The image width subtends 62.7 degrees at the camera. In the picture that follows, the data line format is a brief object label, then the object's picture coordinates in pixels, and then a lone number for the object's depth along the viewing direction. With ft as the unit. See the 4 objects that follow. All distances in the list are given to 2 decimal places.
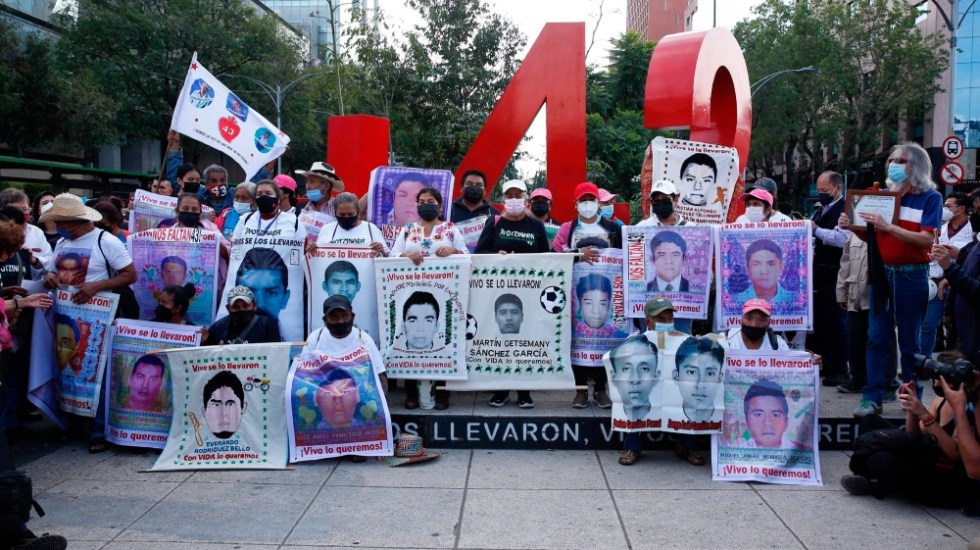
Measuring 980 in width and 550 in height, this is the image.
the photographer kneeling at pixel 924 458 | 15.85
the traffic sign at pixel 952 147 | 52.95
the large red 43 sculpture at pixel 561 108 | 30.30
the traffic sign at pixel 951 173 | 50.85
